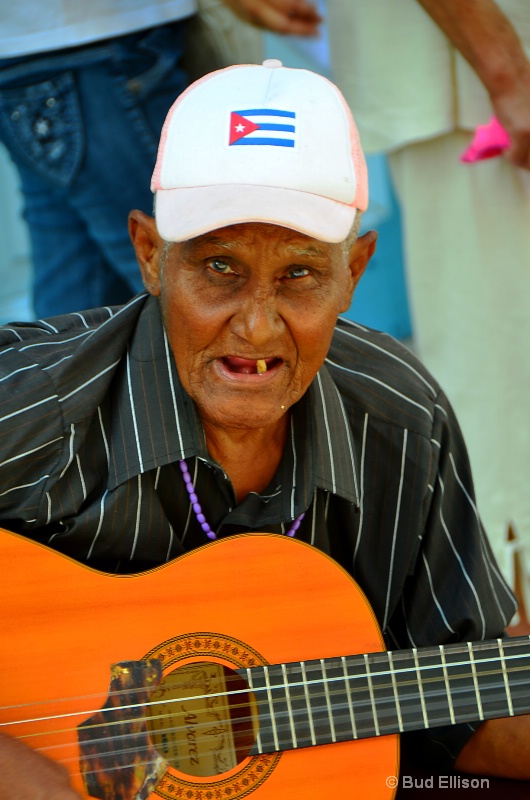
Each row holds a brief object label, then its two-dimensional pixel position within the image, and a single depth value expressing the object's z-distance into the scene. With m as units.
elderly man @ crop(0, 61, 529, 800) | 3.10
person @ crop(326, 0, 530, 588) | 4.77
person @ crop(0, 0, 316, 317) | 4.55
